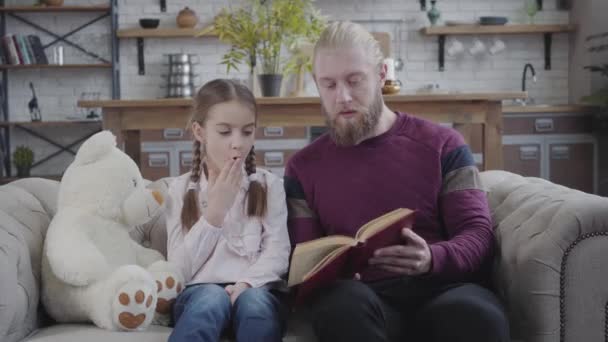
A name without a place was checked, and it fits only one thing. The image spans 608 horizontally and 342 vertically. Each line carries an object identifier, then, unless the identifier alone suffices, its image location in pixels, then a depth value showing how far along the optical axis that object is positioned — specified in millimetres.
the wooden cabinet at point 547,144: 5320
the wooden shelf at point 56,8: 5889
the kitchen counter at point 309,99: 2984
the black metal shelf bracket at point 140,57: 6102
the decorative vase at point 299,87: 3535
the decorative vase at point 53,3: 5904
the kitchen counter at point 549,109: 5269
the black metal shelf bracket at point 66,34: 6121
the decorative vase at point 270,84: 3206
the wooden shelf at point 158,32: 5880
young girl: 1610
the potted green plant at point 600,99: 5027
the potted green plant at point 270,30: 3070
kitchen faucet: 5958
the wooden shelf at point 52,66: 5863
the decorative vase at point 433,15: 5938
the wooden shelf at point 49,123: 5874
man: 1530
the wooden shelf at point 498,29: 5902
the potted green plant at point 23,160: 5871
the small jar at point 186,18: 5934
